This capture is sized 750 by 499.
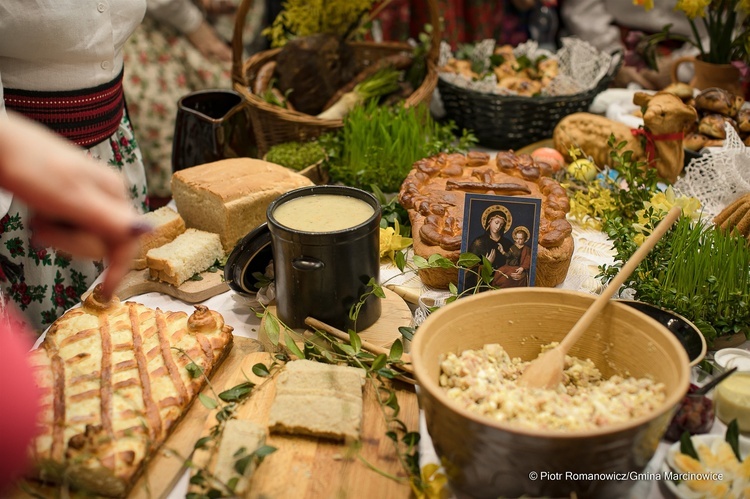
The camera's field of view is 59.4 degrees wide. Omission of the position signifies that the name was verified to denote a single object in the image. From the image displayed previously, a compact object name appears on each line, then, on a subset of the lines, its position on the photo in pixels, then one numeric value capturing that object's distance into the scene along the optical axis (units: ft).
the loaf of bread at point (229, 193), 5.75
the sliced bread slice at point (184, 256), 5.32
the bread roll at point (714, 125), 6.86
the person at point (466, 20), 12.04
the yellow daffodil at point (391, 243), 5.63
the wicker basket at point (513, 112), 7.93
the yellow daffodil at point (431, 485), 3.30
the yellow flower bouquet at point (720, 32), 7.39
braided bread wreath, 5.16
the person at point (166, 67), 10.43
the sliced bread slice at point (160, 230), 5.59
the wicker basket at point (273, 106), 7.45
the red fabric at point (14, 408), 2.10
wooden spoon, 3.56
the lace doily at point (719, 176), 6.07
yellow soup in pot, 4.46
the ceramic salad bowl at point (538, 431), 2.89
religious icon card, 4.65
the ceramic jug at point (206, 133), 6.53
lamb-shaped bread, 6.54
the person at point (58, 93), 5.21
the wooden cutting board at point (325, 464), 3.38
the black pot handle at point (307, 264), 4.28
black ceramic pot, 4.25
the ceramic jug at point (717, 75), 8.16
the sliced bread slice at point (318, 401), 3.63
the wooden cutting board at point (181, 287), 5.33
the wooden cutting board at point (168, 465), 3.32
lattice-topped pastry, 3.34
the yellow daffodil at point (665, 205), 5.41
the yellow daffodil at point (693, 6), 7.32
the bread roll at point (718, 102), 6.98
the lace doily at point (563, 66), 8.52
